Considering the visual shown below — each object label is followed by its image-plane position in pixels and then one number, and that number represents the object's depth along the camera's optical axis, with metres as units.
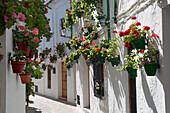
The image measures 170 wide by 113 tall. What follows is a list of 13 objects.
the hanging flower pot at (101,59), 6.37
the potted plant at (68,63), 9.83
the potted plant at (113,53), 5.46
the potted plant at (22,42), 3.52
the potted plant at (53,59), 13.52
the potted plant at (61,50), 12.64
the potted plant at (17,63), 3.42
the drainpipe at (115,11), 5.80
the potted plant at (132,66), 4.00
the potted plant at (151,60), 3.40
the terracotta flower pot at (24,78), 3.90
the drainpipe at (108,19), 6.46
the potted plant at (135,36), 3.55
